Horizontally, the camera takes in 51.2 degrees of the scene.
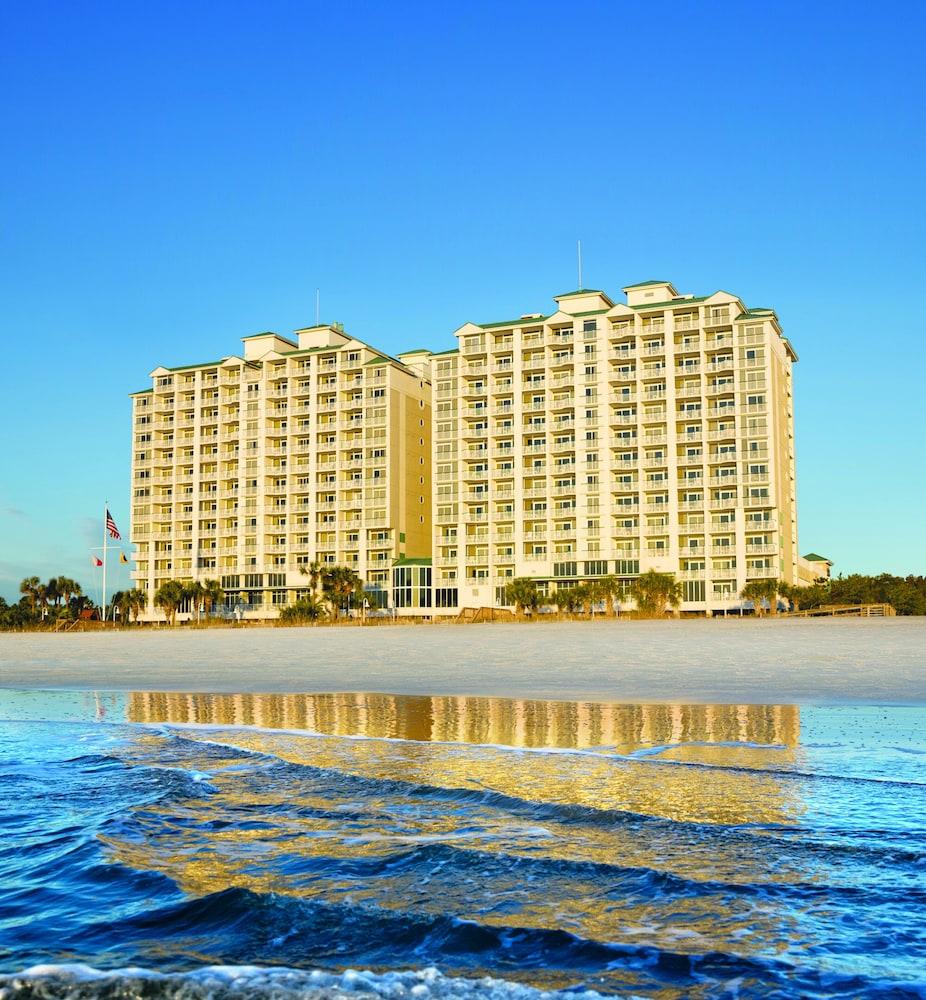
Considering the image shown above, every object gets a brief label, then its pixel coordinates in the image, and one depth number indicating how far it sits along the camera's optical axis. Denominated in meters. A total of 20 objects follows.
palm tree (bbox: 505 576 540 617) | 92.75
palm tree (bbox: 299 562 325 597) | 104.75
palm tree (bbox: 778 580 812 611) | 86.06
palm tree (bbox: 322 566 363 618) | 101.12
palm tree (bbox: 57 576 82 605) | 111.50
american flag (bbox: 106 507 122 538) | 86.00
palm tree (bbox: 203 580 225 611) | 110.31
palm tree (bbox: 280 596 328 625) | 94.91
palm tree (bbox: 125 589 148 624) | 114.69
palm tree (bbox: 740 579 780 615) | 87.56
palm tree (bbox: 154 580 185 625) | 107.88
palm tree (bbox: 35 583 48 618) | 110.94
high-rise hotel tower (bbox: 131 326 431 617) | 113.00
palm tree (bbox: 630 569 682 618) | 90.31
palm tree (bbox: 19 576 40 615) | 110.00
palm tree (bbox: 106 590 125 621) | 115.44
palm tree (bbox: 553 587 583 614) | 92.62
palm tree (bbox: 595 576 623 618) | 92.94
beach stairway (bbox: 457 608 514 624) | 82.31
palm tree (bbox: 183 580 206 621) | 108.81
